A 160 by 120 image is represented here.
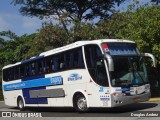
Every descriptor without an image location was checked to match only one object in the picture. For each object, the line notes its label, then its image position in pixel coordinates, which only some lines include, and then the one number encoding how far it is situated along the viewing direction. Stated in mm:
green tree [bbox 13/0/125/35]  38156
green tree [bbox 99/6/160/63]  23170
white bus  15273
